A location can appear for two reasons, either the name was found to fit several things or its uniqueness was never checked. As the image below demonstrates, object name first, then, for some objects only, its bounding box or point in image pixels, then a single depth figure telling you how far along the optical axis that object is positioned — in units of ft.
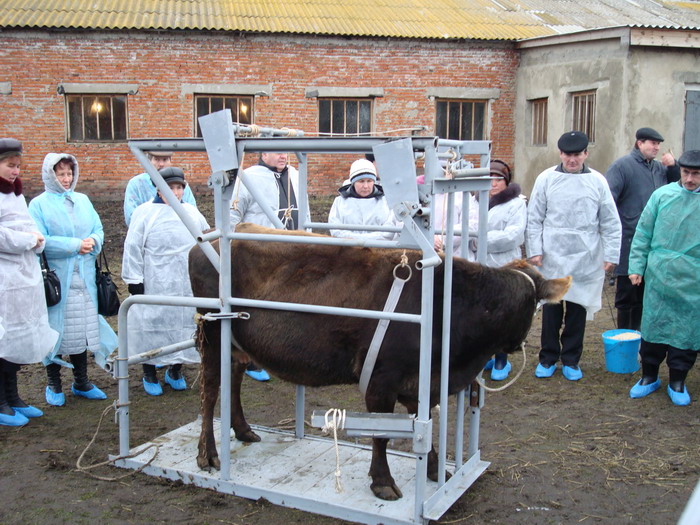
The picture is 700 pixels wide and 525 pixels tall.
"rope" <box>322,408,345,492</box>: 10.97
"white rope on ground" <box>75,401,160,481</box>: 13.12
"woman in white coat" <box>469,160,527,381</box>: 18.37
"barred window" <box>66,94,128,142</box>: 44.57
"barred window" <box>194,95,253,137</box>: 45.32
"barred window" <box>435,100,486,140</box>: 48.06
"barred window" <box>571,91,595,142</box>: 42.29
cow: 11.75
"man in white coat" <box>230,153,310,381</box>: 18.43
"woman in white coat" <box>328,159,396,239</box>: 18.31
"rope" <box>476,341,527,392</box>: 12.63
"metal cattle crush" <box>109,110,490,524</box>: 10.32
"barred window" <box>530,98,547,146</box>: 46.65
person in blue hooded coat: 16.49
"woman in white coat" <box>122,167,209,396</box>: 17.29
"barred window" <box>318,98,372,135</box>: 46.70
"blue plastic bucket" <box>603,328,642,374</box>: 19.48
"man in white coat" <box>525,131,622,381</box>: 18.54
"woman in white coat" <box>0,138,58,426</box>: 15.15
